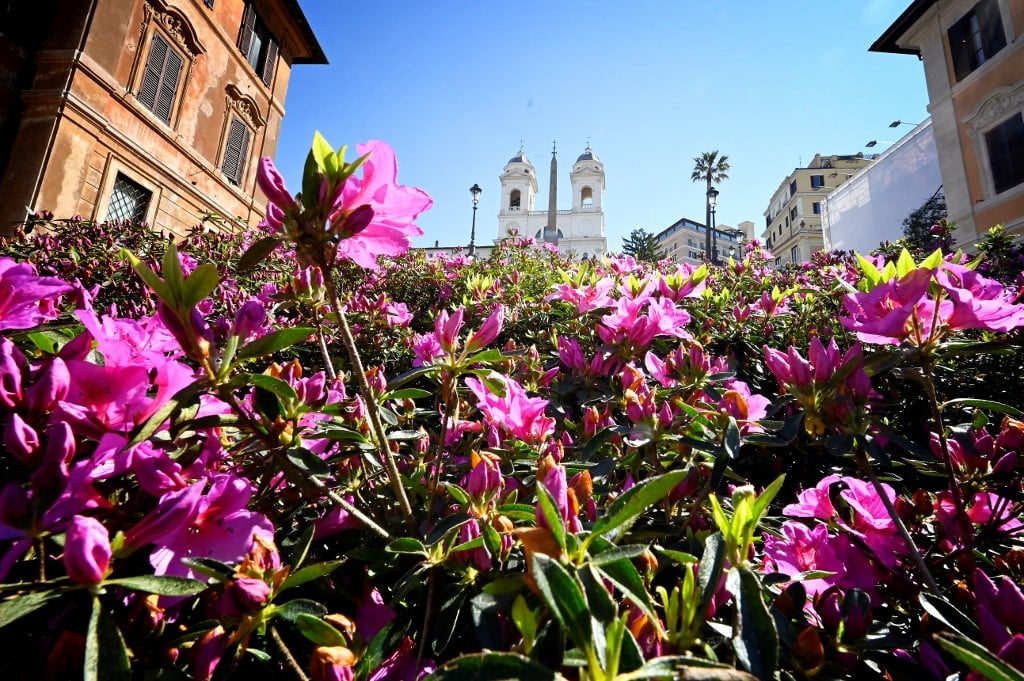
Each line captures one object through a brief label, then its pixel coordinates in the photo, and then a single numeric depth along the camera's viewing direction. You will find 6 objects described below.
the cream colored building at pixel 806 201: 37.38
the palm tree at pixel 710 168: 34.53
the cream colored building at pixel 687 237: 62.46
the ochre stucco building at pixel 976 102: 11.16
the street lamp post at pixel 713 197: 26.52
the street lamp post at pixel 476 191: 21.80
